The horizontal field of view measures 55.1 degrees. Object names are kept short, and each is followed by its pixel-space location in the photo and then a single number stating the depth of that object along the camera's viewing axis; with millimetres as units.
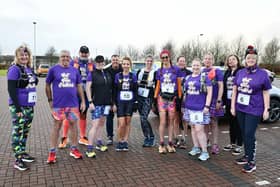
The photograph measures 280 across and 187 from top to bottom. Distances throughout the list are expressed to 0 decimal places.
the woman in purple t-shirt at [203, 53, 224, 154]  4941
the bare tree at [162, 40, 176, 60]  44278
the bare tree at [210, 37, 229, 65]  43619
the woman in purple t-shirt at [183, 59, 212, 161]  4684
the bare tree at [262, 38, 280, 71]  51031
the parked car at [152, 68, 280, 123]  7849
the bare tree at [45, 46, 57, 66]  63719
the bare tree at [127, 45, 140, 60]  53394
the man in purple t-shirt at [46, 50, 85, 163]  4441
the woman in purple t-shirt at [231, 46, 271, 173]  4137
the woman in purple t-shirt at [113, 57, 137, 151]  5129
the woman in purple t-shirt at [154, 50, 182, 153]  5039
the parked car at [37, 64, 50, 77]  36666
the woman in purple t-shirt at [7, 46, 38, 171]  4078
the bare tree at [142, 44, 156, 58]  48462
